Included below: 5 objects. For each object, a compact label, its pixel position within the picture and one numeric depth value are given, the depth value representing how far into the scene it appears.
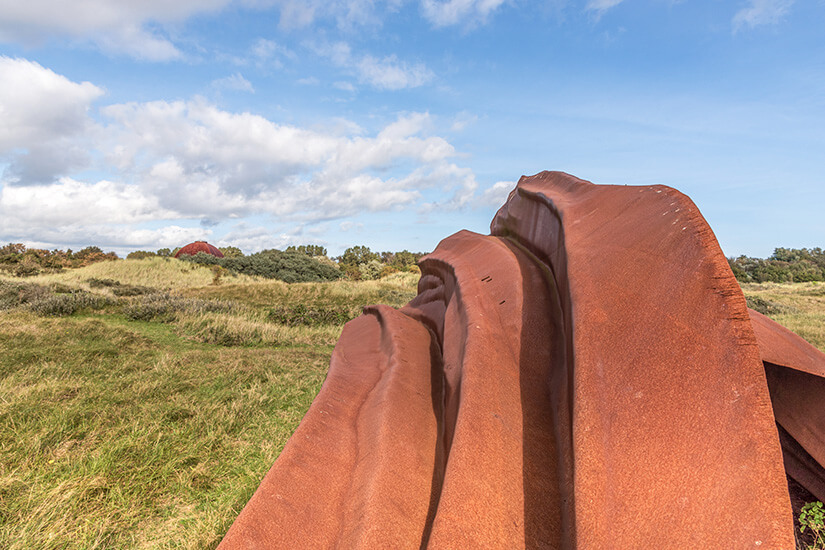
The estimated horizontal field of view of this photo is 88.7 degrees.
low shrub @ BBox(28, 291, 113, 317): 9.64
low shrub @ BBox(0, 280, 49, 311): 10.96
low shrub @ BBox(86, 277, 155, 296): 17.02
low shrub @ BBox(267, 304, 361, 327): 11.44
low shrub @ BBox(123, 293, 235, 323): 10.35
